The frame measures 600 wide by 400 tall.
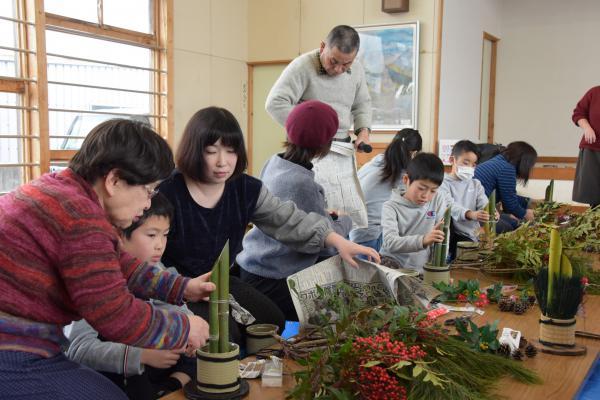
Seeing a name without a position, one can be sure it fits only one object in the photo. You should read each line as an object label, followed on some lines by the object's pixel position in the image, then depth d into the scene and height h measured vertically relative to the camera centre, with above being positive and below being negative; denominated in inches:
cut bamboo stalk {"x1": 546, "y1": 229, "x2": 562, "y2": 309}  62.7 -14.1
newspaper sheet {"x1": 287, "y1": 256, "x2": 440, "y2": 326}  64.8 -17.1
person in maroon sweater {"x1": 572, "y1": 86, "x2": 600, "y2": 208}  187.2 -6.9
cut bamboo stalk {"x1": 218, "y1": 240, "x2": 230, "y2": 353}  50.5 -14.4
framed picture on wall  276.7 +25.5
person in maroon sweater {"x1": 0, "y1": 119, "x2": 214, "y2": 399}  47.3 -11.3
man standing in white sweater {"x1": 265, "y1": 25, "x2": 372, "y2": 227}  137.2 +7.7
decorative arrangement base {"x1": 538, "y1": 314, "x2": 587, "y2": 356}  61.8 -20.9
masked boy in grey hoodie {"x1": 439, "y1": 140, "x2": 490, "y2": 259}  164.2 -15.1
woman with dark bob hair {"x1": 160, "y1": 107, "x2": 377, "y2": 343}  82.8 -12.1
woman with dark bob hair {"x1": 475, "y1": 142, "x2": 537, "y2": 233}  179.9 -13.3
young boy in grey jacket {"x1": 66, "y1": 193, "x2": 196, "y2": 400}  64.4 -24.1
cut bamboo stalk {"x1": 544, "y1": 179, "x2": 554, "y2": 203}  147.2 -15.5
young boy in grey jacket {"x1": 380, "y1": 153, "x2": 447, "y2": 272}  114.8 -16.7
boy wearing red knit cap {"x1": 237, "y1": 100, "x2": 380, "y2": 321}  103.3 -10.6
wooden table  50.8 -22.0
